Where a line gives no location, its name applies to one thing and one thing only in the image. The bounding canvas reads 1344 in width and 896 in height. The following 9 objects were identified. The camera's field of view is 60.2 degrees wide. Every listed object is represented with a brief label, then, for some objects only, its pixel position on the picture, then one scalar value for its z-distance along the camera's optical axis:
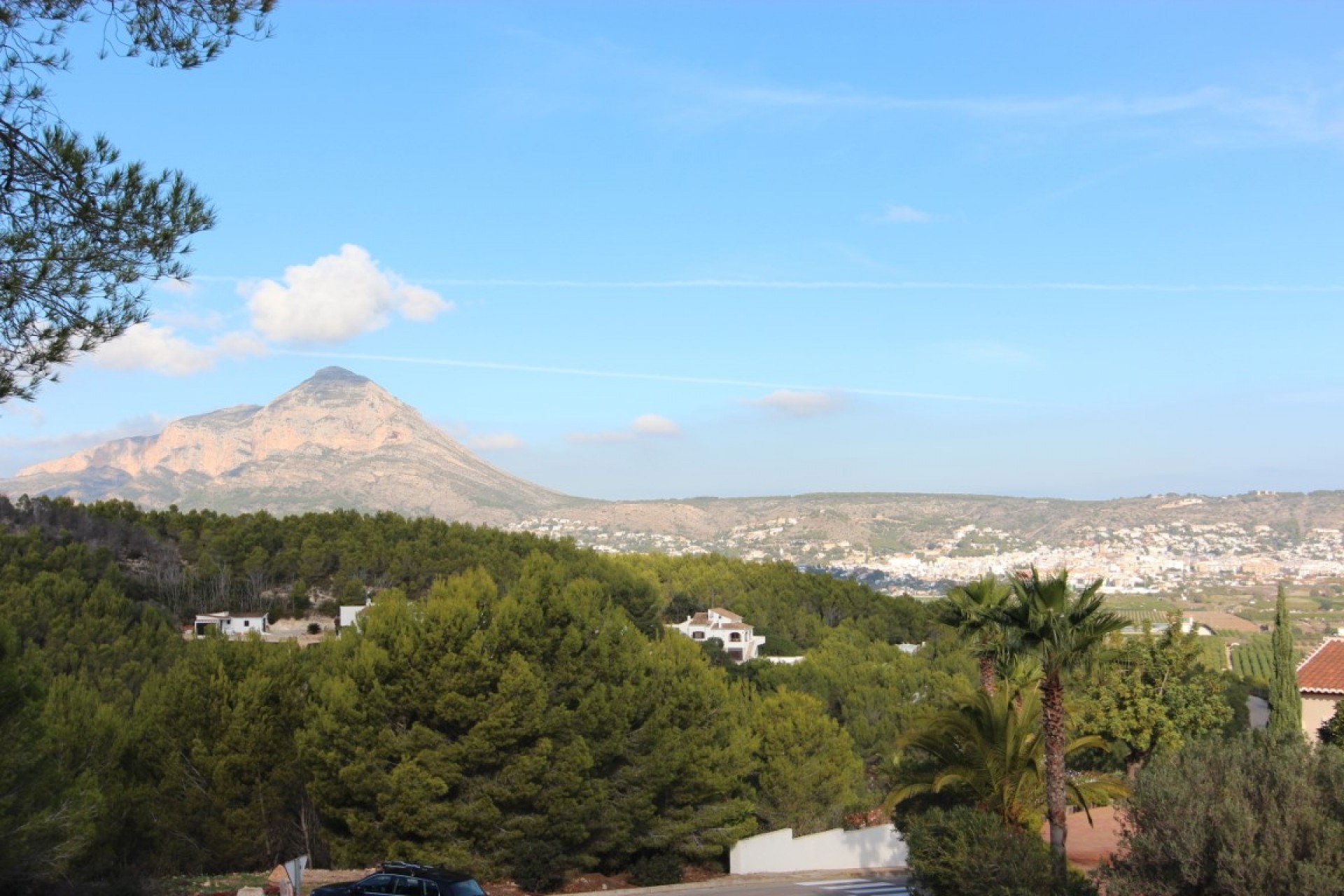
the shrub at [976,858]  14.07
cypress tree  26.31
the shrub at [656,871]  27.02
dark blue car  14.93
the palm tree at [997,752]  18.08
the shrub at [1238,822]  11.16
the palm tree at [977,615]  21.20
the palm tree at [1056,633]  14.79
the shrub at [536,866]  24.86
